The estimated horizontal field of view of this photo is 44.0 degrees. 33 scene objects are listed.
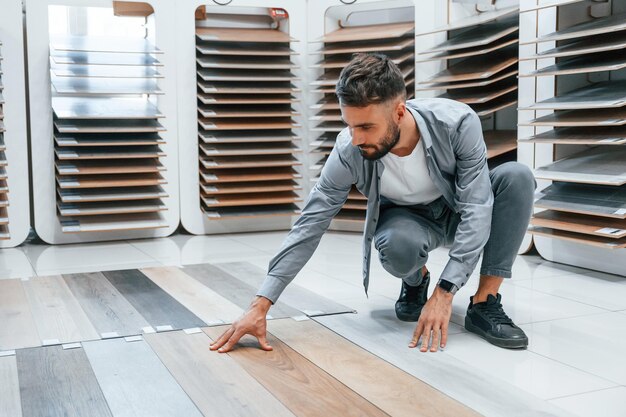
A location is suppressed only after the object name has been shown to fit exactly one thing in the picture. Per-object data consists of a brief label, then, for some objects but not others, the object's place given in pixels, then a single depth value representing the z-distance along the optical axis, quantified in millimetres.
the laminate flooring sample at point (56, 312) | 2211
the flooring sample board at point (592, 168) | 2840
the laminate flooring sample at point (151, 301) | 2354
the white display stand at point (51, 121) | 3842
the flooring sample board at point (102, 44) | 3842
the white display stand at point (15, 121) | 3771
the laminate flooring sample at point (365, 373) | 1630
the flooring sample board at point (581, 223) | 2836
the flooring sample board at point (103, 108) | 3844
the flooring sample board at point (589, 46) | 2809
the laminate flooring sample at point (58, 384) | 1624
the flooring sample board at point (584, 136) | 2843
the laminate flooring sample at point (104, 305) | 2285
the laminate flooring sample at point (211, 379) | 1625
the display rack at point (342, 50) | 4031
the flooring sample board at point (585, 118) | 2812
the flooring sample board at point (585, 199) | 2857
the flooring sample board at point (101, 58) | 3779
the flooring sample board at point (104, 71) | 3802
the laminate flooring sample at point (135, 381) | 1629
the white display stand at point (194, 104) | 4094
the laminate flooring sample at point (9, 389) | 1624
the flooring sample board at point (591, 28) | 2775
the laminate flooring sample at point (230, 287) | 2506
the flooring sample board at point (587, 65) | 2844
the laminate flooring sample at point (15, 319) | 2134
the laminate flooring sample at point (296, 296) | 2516
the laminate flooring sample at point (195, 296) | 2443
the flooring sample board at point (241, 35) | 4074
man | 1980
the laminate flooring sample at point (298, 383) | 1622
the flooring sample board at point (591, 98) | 2818
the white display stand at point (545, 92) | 3152
